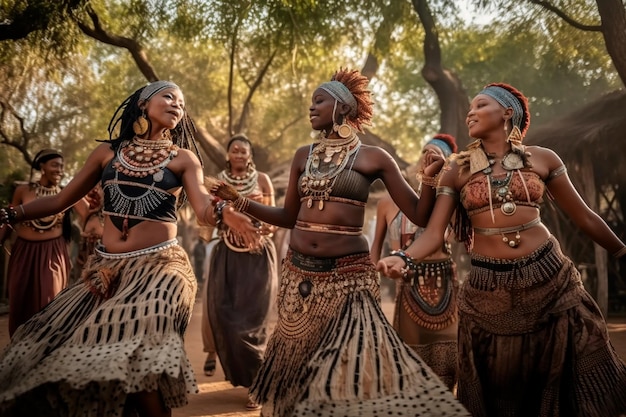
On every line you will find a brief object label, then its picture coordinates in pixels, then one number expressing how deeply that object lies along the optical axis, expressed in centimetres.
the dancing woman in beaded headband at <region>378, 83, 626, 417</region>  421
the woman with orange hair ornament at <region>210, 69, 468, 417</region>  394
